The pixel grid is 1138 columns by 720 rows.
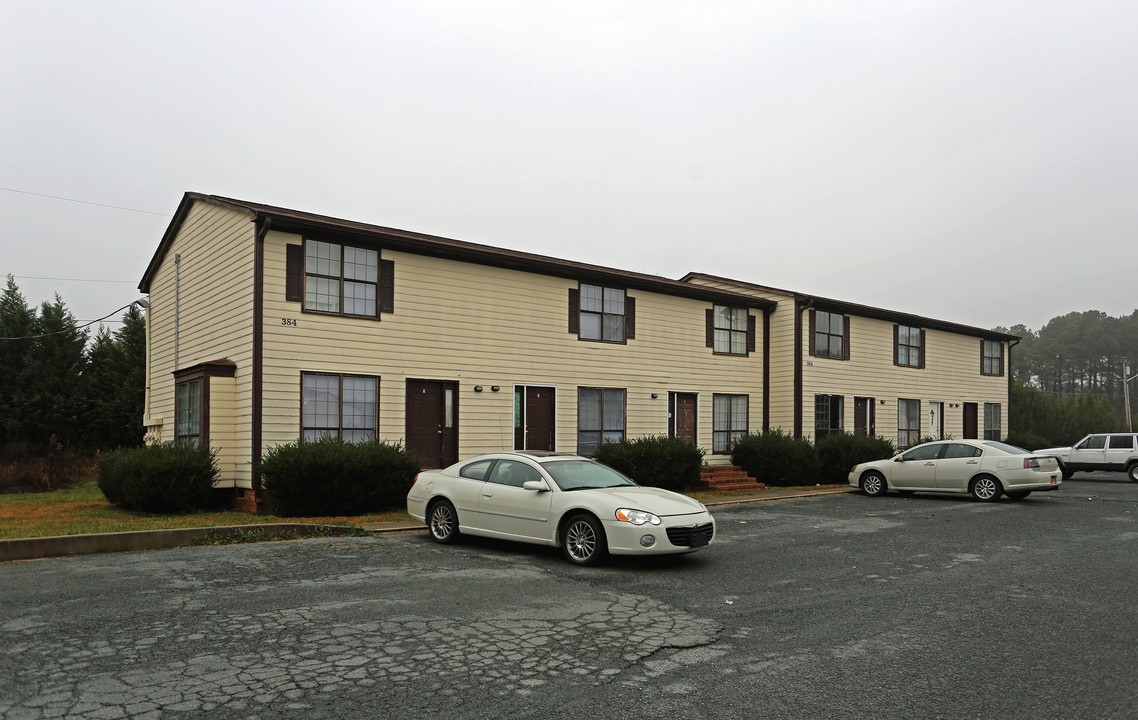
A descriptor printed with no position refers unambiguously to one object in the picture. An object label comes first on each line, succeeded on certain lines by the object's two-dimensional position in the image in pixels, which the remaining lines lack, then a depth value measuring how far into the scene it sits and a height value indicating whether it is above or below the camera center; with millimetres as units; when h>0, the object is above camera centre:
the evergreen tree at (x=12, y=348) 28750 +1615
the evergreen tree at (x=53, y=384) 29125 +233
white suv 25188 -1850
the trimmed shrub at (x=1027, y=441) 35750 -2016
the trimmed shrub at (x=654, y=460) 18859 -1586
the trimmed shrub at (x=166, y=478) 14297 -1597
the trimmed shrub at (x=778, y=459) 22594 -1830
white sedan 17562 -1734
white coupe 9305 -1451
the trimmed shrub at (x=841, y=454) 24047 -1777
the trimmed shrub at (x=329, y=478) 14109 -1567
